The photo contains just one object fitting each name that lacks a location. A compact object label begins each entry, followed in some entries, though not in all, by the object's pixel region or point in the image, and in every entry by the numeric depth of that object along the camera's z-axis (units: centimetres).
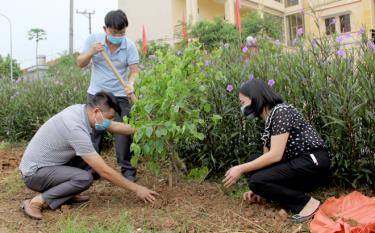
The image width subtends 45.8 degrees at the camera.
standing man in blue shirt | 383
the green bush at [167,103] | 320
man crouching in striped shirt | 322
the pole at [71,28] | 1986
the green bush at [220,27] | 1783
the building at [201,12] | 2183
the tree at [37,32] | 2816
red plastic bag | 253
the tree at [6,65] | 2752
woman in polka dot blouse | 299
